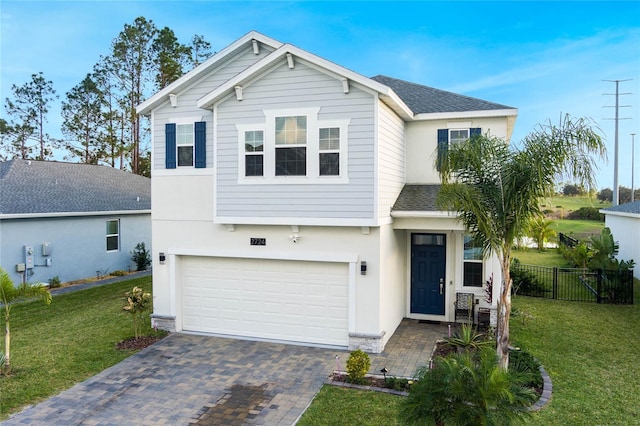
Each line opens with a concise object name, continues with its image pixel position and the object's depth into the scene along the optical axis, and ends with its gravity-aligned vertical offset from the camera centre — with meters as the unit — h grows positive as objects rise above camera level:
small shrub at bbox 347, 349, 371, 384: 8.16 -3.18
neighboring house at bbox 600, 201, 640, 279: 18.41 -1.26
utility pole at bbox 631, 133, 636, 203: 38.34 +4.96
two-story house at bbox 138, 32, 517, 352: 9.86 -0.06
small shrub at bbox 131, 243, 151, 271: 21.06 -2.79
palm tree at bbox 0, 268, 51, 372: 8.72 -1.92
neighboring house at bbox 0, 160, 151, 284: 16.20 -0.86
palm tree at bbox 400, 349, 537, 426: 4.95 -2.32
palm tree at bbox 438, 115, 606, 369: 7.64 +0.45
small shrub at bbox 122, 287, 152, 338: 10.49 -2.50
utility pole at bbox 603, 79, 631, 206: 31.25 +3.36
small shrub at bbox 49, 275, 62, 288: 17.11 -3.27
